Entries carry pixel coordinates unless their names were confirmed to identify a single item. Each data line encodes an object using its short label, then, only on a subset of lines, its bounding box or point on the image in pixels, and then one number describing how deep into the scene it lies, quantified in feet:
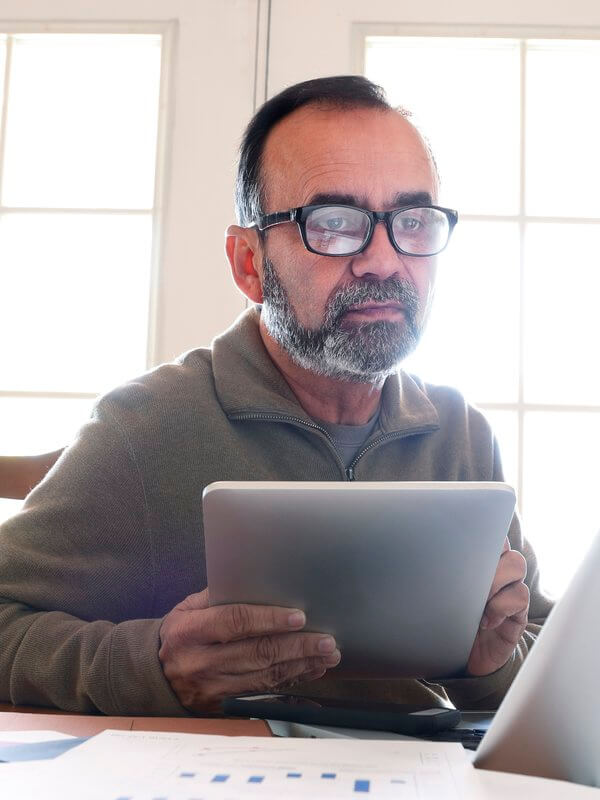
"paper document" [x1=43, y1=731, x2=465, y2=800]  1.47
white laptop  1.60
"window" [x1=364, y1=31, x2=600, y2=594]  8.22
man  2.69
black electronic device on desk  2.19
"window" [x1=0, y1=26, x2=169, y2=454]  8.46
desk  2.09
